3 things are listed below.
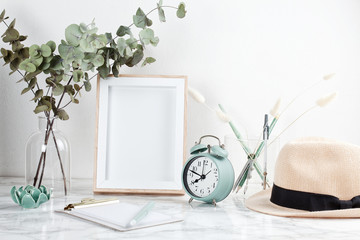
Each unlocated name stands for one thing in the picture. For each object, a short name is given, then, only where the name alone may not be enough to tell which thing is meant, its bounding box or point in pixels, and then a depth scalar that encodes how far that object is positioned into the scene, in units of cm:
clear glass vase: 138
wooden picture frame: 144
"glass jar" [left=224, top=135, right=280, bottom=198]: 148
